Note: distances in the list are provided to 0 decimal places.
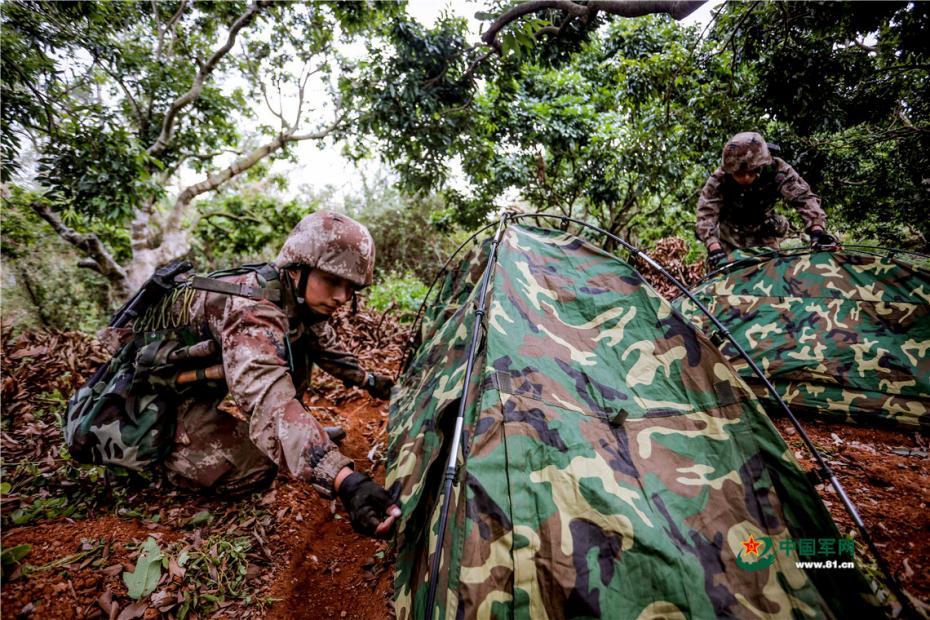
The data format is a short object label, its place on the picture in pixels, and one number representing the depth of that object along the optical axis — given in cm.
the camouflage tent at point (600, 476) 134
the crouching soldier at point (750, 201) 385
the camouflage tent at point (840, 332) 280
